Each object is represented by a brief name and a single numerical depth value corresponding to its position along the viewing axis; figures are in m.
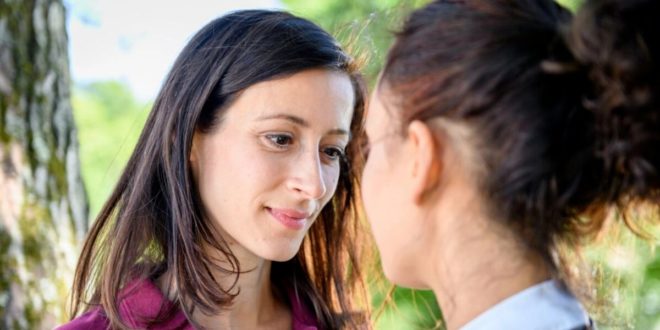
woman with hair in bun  1.21
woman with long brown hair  2.06
